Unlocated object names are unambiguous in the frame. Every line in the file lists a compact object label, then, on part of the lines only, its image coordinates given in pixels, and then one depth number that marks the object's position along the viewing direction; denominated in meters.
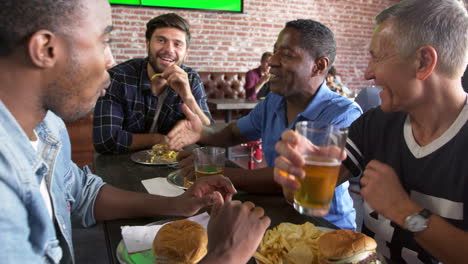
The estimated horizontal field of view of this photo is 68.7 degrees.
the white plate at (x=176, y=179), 1.44
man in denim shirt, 0.73
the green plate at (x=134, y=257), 0.87
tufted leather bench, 5.77
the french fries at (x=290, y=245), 0.87
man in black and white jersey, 0.92
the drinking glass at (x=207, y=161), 1.36
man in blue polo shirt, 1.65
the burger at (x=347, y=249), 0.83
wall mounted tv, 5.41
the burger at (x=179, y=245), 0.85
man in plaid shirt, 2.29
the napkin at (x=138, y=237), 0.92
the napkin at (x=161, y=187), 1.37
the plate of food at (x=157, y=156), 1.74
